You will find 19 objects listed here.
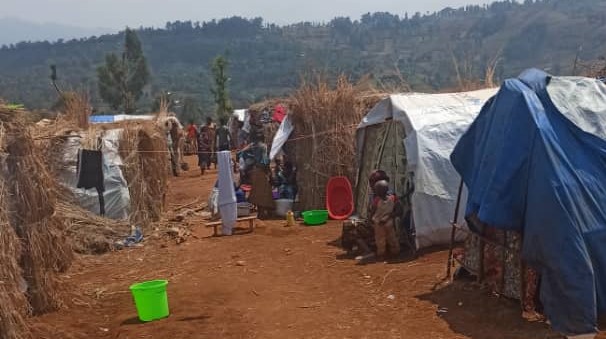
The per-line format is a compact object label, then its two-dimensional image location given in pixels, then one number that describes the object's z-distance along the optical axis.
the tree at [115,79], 46.75
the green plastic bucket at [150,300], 6.00
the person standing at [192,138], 25.09
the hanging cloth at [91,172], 9.87
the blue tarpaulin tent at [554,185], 4.75
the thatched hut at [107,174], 9.51
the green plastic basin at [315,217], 10.93
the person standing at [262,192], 11.88
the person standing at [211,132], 20.39
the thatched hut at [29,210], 6.03
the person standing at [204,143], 20.33
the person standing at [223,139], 17.08
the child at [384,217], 7.91
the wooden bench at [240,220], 10.47
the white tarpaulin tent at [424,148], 8.23
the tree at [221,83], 36.44
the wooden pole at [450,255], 6.70
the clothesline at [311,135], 11.50
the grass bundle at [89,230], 9.39
